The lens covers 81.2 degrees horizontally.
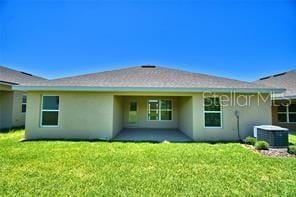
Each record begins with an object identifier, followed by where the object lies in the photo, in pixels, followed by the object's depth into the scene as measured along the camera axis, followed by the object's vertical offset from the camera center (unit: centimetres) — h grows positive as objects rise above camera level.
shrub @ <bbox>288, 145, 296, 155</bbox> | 639 -156
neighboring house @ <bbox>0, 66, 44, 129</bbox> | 1251 +22
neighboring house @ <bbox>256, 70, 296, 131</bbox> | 1298 -1
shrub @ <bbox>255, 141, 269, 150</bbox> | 701 -153
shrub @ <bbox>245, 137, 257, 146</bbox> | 795 -152
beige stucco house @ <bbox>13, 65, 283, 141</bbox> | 875 -2
